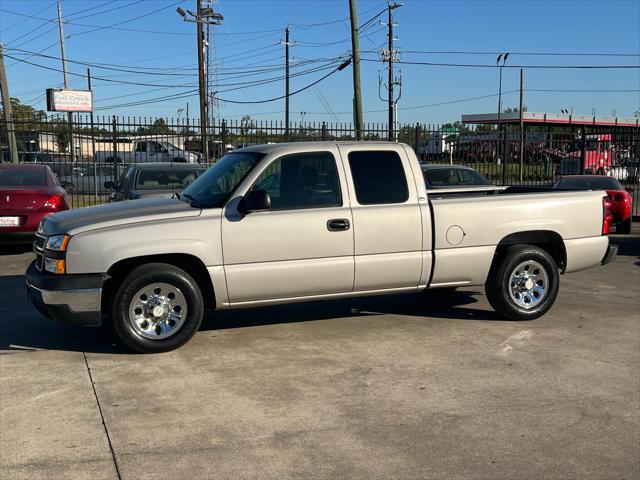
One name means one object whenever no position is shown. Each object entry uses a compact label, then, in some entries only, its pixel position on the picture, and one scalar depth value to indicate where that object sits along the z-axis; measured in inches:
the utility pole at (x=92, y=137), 646.0
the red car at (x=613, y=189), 564.1
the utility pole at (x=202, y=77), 1010.1
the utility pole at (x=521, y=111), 780.1
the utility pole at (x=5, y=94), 865.3
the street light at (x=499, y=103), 795.4
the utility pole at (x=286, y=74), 2030.0
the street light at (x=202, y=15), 1112.3
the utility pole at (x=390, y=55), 1850.3
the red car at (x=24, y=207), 424.5
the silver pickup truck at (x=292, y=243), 232.4
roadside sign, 1210.6
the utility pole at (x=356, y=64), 881.5
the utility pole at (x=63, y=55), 1788.9
